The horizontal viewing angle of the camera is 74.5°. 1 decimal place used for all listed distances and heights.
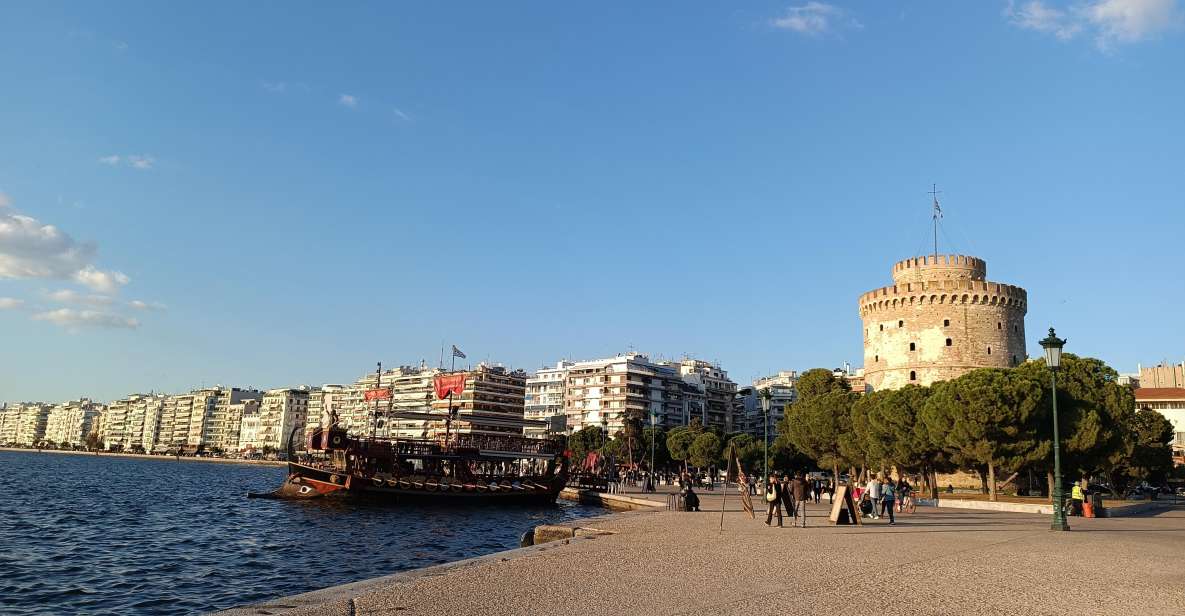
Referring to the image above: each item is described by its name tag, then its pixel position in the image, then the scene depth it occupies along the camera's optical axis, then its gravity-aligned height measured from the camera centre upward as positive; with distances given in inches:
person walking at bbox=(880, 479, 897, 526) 827.4 -58.0
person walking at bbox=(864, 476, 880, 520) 892.0 -56.4
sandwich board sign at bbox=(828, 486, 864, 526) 793.6 -68.9
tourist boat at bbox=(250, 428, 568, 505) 1903.3 -122.8
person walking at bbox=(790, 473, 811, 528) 798.2 -52.9
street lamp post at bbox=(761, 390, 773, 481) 1152.8 +57.5
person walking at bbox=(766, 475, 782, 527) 777.6 -58.1
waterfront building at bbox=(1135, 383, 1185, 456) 3245.6 +198.1
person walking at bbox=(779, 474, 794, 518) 805.2 -62.2
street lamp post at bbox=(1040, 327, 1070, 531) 729.8 +11.0
